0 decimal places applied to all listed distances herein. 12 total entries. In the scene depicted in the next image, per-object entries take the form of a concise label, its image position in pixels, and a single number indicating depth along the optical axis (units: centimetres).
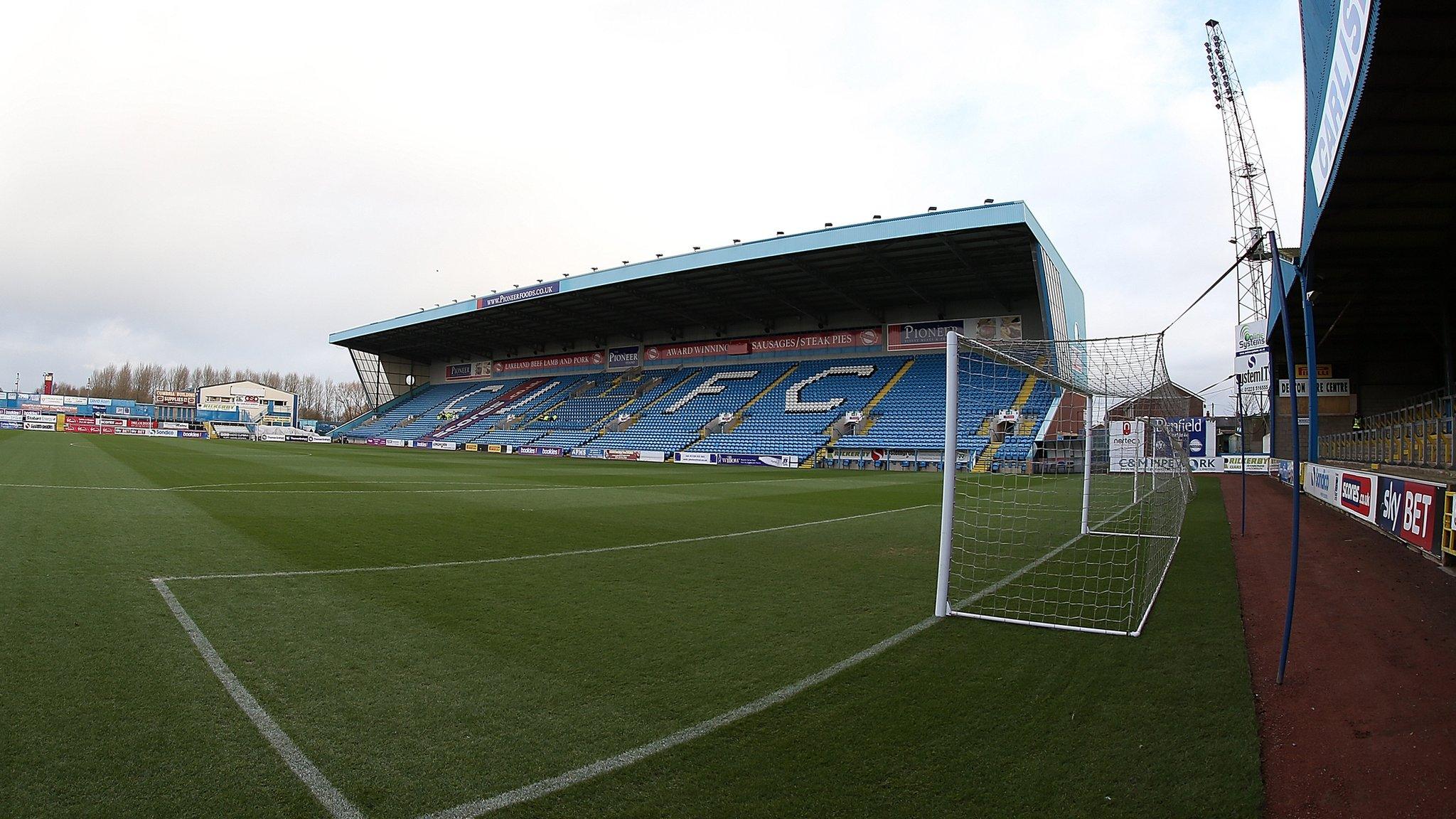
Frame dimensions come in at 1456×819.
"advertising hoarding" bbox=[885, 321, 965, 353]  3441
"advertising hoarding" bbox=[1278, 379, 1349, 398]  2339
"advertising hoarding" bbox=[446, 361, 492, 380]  5647
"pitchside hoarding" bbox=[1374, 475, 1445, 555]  637
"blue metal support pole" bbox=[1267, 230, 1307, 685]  381
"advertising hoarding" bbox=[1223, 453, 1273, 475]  2939
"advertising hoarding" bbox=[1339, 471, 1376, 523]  852
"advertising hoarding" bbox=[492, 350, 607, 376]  4891
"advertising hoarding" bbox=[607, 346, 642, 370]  4681
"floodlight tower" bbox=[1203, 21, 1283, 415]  4662
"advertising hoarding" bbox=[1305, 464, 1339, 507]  1077
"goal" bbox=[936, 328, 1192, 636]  578
